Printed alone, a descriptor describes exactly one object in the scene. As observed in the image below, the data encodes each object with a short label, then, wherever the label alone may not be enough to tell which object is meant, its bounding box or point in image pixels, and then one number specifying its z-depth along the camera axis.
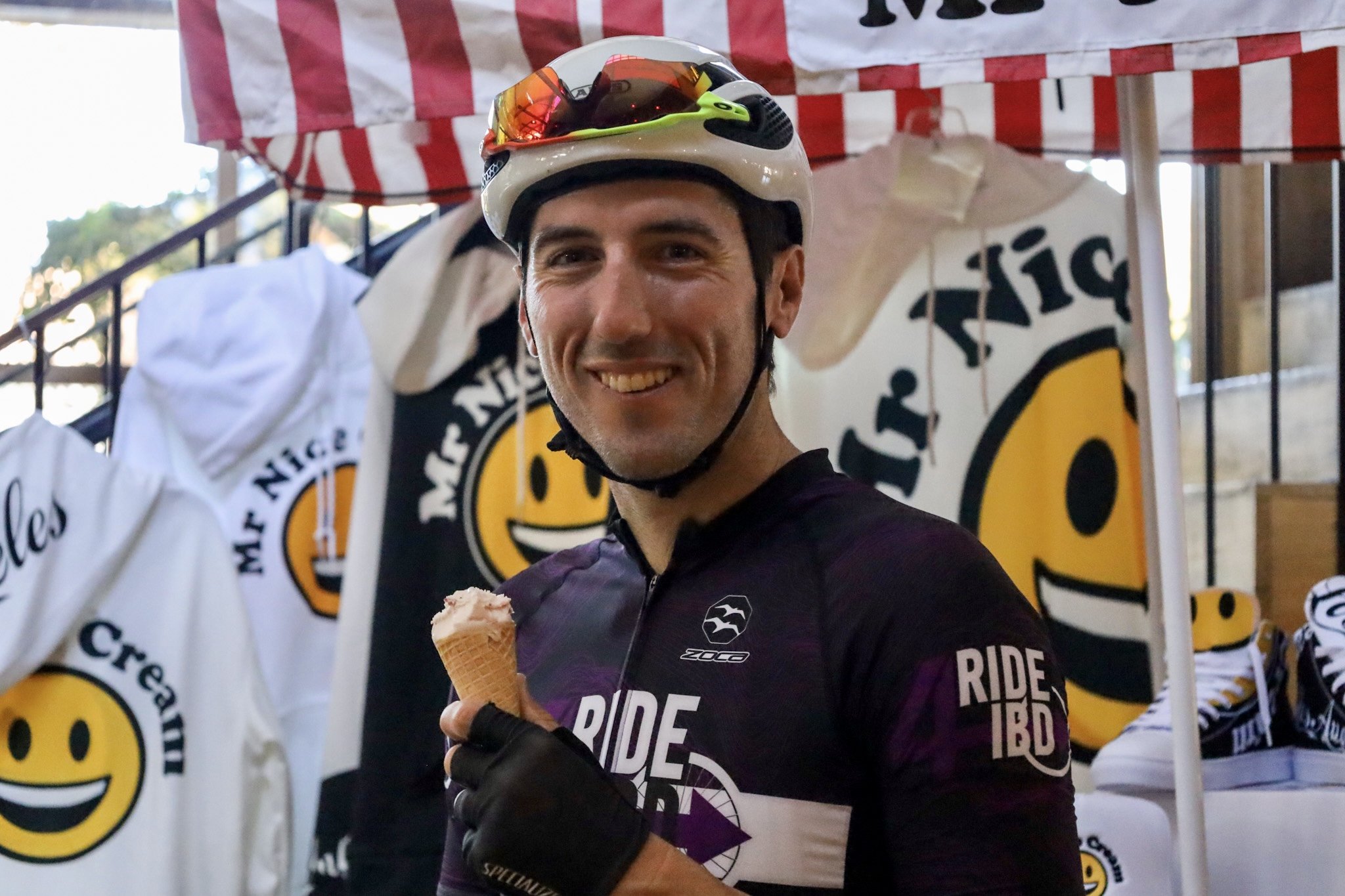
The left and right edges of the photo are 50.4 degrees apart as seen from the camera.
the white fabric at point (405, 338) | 3.29
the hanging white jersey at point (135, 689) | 3.20
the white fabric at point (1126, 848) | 2.35
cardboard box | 3.36
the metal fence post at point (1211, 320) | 3.61
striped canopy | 2.05
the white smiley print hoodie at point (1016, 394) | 3.00
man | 1.20
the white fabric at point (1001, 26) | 1.82
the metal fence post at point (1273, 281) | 3.57
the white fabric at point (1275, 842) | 2.18
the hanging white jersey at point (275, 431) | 3.58
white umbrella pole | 1.99
